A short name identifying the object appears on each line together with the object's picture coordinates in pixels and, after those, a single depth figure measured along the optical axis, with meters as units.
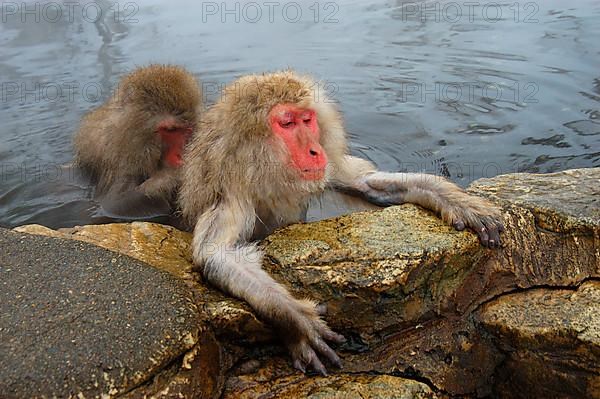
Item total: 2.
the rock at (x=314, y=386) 2.77
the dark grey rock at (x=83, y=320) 2.42
